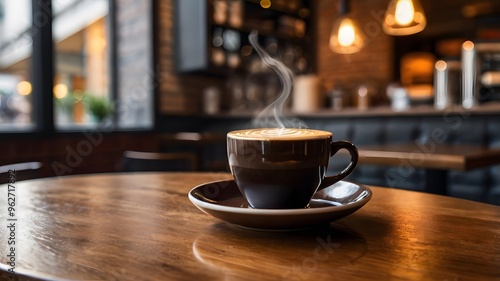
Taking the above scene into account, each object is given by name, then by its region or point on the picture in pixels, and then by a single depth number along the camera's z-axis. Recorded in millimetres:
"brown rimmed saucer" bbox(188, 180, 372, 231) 558
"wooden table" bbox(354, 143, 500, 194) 1708
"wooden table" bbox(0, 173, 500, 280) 453
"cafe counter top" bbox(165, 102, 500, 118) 2623
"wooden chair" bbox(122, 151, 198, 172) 2221
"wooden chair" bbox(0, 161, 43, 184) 1358
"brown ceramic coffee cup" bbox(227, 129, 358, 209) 608
